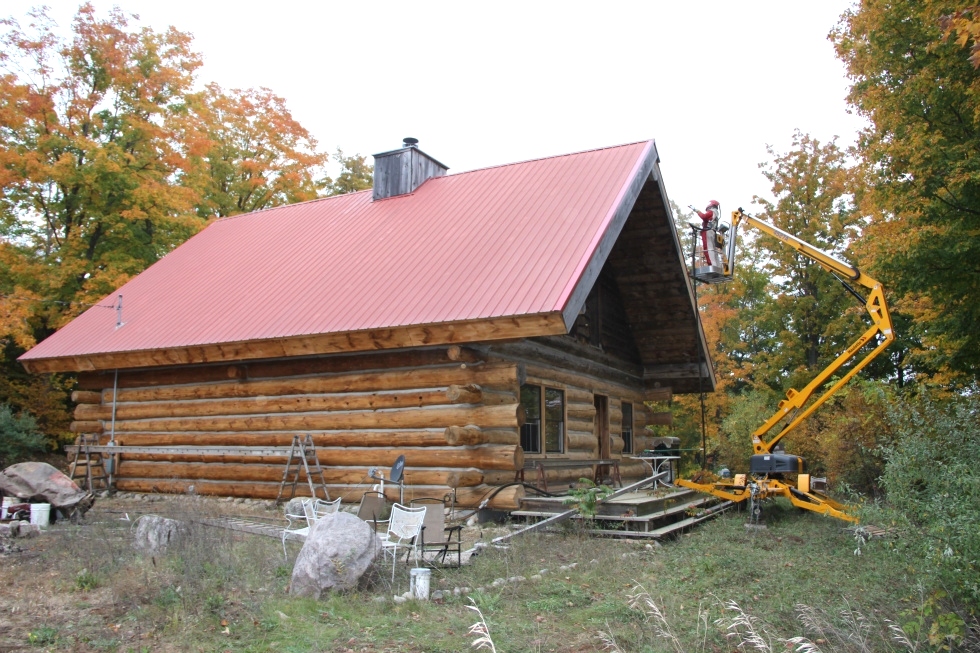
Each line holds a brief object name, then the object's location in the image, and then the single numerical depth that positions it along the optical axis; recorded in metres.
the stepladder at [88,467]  16.45
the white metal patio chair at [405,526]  8.62
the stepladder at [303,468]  13.45
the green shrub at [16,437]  19.77
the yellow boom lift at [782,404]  12.47
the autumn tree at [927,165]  12.54
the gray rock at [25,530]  10.59
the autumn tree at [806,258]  27.36
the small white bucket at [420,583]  7.66
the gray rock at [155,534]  8.84
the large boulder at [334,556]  7.59
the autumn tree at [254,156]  29.12
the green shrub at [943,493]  5.64
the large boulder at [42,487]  11.88
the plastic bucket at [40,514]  11.38
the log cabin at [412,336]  12.34
